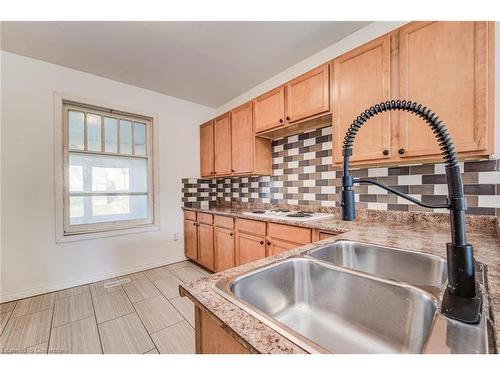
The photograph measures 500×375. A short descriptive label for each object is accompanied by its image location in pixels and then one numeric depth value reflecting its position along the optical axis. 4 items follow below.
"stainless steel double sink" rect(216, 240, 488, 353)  0.55
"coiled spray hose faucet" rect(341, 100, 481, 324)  0.48
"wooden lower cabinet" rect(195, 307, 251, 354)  0.49
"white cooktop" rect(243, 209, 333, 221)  1.77
